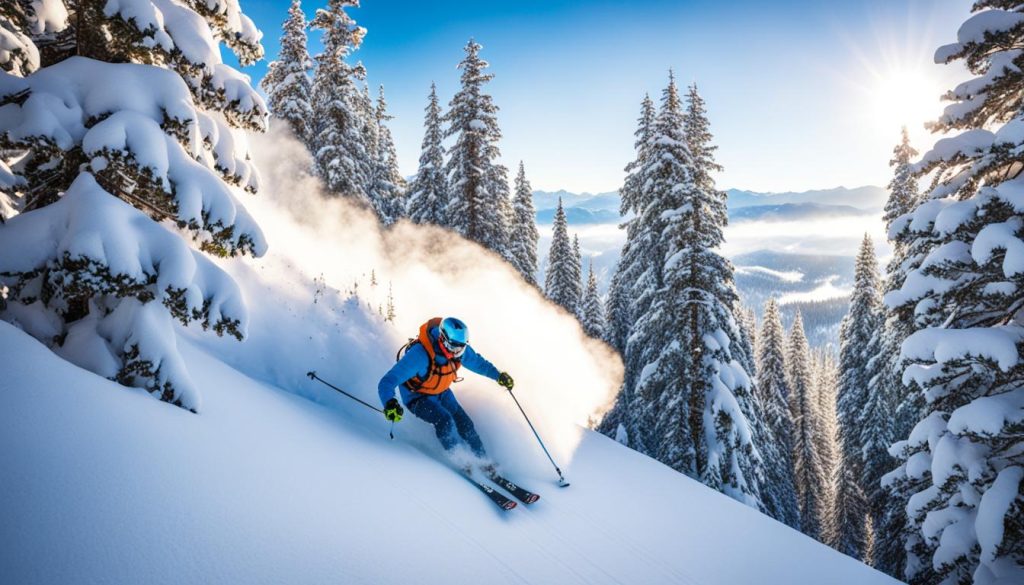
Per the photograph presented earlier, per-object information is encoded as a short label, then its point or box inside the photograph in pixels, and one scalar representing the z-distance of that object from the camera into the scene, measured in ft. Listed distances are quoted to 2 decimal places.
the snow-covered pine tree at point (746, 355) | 51.47
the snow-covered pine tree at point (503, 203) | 86.94
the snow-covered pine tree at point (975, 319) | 19.89
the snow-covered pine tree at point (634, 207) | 54.49
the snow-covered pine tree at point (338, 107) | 79.30
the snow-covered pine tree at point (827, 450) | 109.29
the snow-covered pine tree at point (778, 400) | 77.05
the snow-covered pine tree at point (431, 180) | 98.94
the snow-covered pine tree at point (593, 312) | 106.63
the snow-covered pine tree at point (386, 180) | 107.68
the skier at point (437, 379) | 22.59
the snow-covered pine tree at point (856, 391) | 80.64
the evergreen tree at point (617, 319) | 98.32
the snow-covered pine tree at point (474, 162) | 81.56
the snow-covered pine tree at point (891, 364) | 51.13
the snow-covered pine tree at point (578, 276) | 114.21
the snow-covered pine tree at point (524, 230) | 115.24
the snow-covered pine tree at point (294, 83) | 82.43
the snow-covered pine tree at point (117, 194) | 12.84
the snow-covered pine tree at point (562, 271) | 113.09
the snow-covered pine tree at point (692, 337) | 47.16
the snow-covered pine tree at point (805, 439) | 101.40
